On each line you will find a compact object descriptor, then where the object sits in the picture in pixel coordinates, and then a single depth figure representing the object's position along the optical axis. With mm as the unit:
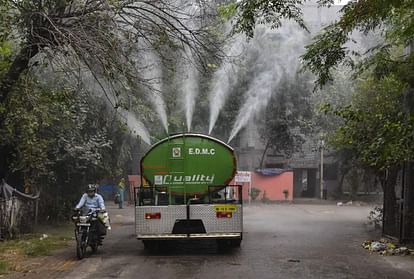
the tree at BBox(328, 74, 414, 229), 12273
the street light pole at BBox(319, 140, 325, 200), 41812
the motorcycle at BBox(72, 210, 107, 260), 11969
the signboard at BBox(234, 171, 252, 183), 34488
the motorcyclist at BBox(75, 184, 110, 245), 13062
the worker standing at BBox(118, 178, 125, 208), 30997
